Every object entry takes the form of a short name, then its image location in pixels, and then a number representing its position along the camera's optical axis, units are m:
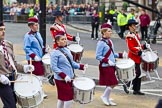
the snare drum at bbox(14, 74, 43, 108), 9.06
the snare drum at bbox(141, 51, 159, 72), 13.64
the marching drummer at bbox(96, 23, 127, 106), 12.13
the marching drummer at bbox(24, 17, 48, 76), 12.67
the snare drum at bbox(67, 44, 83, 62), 15.00
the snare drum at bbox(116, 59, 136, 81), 12.08
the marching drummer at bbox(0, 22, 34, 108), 9.05
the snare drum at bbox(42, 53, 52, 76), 13.01
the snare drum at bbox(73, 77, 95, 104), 9.52
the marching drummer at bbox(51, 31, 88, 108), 9.89
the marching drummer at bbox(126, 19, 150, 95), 13.39
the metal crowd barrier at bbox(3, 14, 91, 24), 54.37
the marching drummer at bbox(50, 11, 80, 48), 14.25
